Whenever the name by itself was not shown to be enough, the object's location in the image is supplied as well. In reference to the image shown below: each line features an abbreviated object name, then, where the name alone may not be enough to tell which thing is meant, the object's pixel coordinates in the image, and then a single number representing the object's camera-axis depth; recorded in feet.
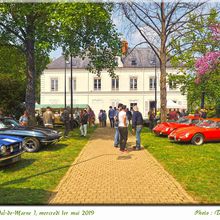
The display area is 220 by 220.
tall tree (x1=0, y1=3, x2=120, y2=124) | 35.69
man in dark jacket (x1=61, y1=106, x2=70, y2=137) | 42.04
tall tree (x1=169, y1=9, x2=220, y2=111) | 50.22
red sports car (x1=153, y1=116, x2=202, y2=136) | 42.12
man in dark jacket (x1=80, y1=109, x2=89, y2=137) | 43.41
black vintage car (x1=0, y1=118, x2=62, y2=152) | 29.13
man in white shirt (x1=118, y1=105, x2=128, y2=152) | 29.74
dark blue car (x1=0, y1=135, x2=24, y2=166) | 21.36
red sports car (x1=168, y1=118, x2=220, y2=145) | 35.36
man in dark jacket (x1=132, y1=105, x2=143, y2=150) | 31.52
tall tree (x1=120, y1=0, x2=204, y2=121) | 49.67
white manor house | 114.71
